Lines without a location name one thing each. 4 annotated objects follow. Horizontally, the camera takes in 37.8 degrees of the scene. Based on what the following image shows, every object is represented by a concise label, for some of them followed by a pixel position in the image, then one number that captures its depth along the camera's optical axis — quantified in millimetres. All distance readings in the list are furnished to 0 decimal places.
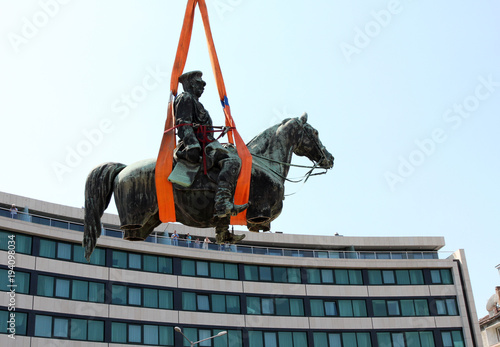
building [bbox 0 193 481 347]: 51000
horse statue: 11320
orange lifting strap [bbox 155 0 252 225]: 11164
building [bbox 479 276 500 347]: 73500
